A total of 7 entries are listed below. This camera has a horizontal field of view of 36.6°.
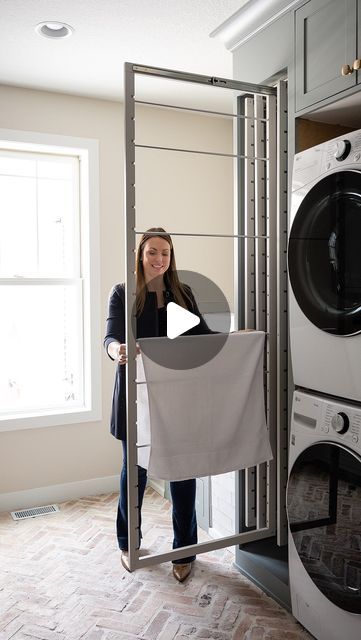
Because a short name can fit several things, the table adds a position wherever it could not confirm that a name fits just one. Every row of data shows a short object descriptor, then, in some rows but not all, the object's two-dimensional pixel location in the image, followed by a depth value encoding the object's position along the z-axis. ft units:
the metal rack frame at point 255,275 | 6.53
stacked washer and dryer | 5.80
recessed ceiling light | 7.98
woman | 7.78
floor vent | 10.59
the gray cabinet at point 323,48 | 6.03
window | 11.10
